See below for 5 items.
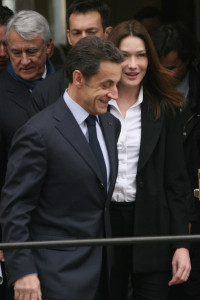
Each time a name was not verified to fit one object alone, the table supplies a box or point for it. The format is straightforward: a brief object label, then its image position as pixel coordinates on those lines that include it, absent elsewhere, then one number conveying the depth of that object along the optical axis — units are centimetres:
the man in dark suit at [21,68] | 913
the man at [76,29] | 880
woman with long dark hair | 838
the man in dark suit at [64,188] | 725
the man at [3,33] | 1005
